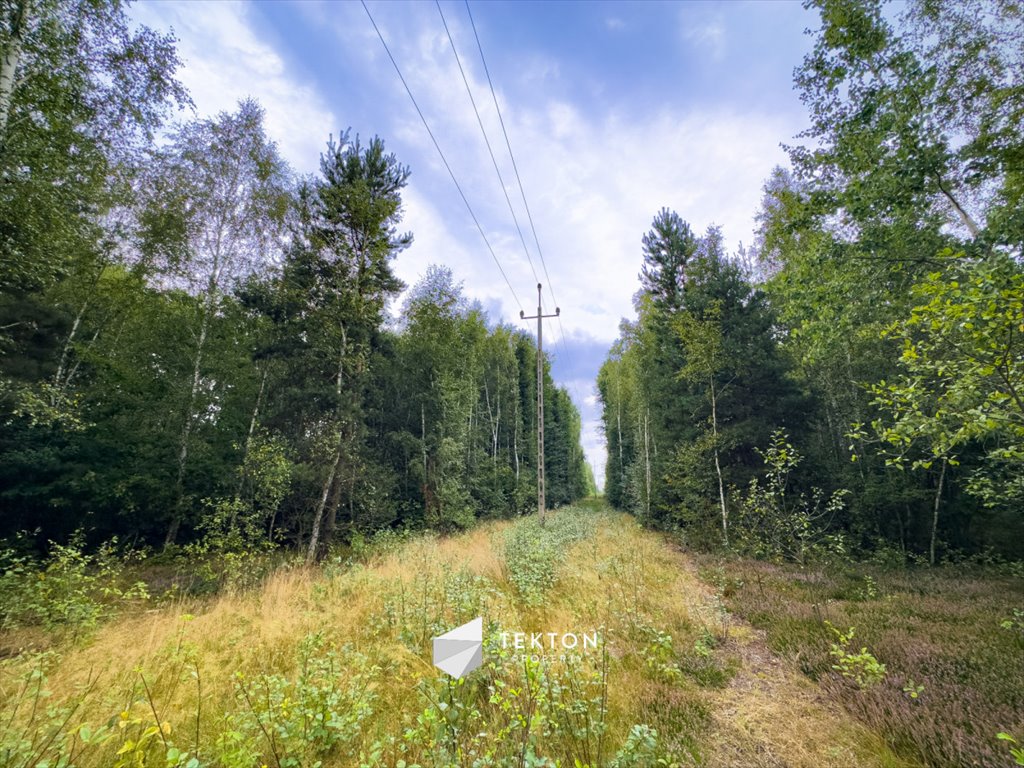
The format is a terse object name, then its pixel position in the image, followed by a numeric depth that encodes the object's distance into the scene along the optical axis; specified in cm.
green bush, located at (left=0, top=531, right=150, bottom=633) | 489
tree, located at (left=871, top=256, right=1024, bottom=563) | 338
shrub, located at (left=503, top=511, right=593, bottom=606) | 640
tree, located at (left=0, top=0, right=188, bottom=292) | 581
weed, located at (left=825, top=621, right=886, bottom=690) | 347
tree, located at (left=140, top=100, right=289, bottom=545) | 1123
